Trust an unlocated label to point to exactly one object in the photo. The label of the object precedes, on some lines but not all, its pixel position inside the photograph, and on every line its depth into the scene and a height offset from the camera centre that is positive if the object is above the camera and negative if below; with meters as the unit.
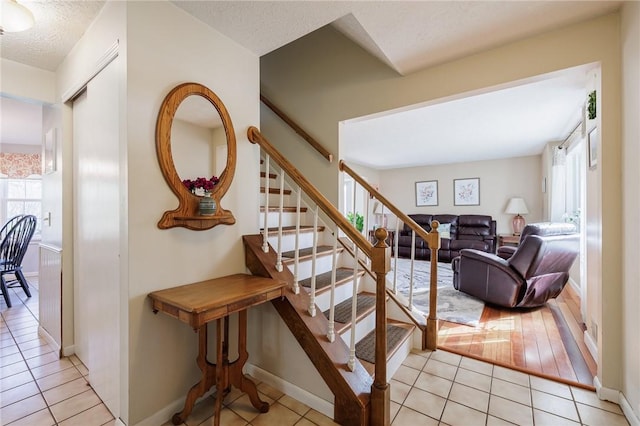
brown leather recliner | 2.81 -0.67
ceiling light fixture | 1.32 +0.99
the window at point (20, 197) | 4.55 +0.30
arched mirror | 1.47 +0.35
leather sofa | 5.80 -0.56
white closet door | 1.45 -0.10
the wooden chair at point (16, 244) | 3.34 -0.38
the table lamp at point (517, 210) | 5.70 +0.03
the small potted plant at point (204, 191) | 1.54 +0.13
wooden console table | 1.24 -0.46
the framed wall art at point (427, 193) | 6.92 +0.50
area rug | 2.89 -1.09
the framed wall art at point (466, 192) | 6.41 +0.49
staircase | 1.39 -0.66
